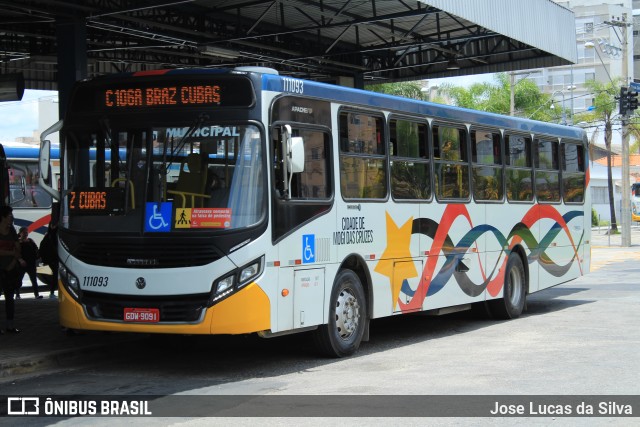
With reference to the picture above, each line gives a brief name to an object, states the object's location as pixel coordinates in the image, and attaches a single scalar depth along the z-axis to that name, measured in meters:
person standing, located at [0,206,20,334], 13.27
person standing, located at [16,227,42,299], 18.34
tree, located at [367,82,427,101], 56.59
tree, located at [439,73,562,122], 69.31
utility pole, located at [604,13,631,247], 44.03
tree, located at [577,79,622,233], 70.16
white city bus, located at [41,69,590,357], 10.37
